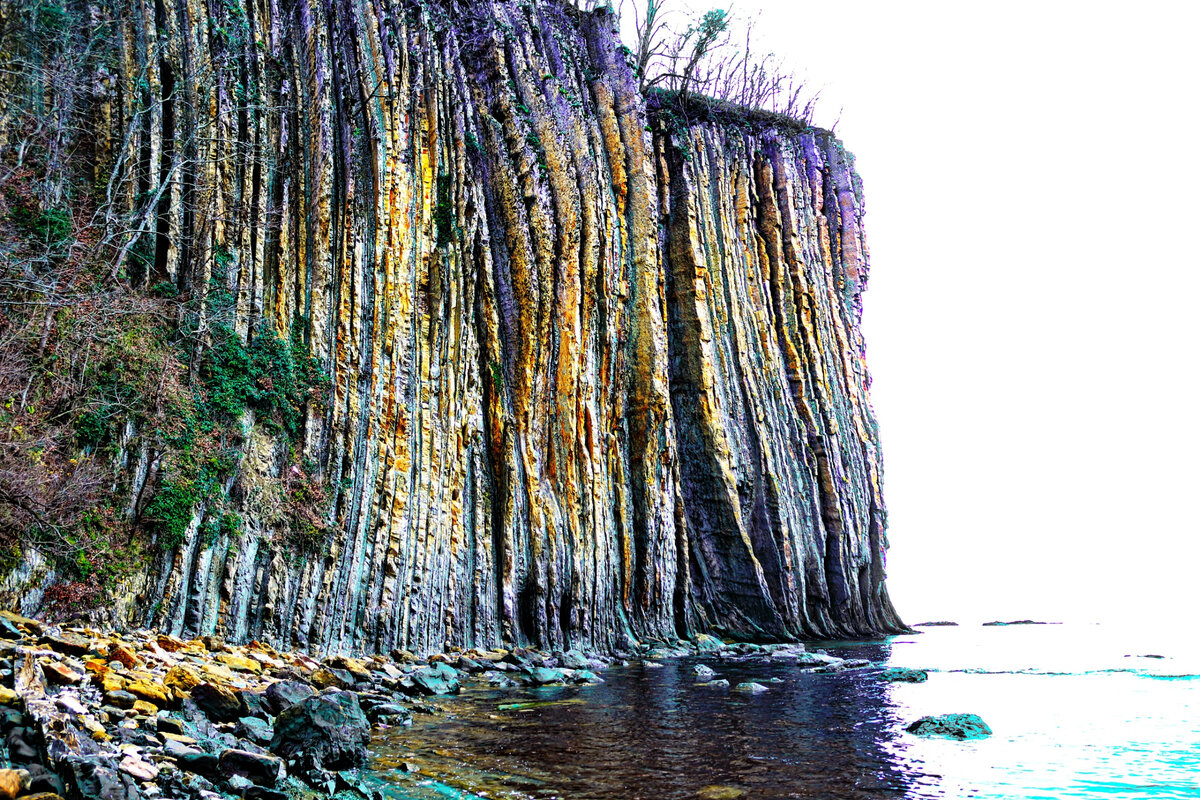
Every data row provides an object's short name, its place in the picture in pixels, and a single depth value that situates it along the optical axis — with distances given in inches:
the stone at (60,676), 230.7
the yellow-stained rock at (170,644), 378.3
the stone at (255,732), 257.1
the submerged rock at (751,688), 474.5
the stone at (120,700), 237.8
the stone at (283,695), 298.5
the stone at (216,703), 272.5
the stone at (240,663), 386.0
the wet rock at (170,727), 230.2
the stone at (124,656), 288.2
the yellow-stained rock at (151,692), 254.4
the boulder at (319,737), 240.4
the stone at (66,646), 274.7
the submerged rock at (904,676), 559.2
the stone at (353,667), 450.6
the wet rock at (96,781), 150.3
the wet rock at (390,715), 343.6
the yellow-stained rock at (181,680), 278.1
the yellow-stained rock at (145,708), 239.1
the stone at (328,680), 399.2
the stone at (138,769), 177.0
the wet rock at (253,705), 283.4
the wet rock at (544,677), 515.8
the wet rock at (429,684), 445.0
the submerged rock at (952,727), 341.7
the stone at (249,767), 204.1
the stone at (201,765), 200.1
